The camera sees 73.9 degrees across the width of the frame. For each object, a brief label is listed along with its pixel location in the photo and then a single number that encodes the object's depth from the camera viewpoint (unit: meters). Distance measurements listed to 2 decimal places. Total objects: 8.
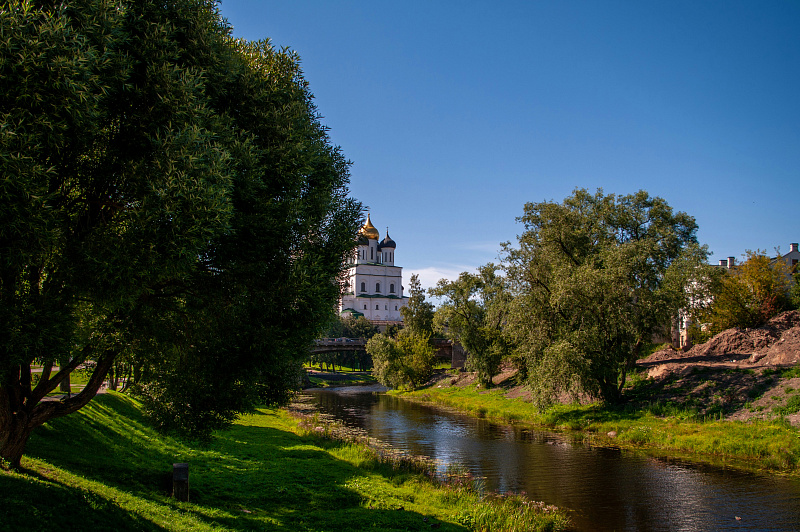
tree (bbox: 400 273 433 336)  70.89
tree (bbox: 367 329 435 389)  64.69
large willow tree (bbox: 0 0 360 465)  8.50
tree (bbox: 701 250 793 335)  48.34
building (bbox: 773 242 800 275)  69.94
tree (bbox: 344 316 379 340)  107.19
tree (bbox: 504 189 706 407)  30.98
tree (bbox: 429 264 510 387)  52.31
